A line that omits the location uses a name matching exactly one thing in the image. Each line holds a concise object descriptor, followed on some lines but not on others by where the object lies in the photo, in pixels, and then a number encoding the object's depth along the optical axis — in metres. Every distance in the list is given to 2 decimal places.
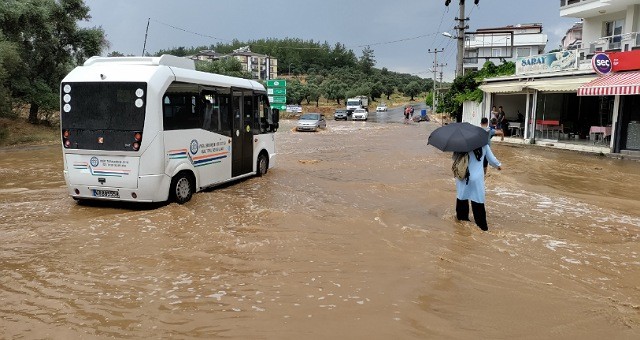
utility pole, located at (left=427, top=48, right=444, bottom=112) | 79.97
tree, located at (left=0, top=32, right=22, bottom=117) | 21.73
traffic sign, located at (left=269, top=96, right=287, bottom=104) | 45.27
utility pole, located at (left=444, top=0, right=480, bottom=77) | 35.81
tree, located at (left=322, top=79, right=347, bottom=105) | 96.00
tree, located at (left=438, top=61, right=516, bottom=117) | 31.79
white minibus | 8.88
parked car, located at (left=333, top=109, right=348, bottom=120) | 61.50
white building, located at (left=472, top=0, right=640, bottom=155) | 20.61
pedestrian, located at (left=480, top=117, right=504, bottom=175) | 10.90
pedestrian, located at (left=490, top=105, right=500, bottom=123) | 27.79
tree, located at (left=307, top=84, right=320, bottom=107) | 90.88
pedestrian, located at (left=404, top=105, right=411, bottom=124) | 59.41
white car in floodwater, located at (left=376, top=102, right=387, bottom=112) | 84.65
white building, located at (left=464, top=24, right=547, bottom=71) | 84.38
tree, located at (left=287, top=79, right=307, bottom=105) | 89.50
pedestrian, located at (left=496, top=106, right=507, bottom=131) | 28.62
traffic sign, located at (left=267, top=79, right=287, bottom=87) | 44.75
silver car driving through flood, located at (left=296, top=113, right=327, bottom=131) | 39.53
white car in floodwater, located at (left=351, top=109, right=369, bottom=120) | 60.09
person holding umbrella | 7.76
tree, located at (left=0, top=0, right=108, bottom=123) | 25.27
